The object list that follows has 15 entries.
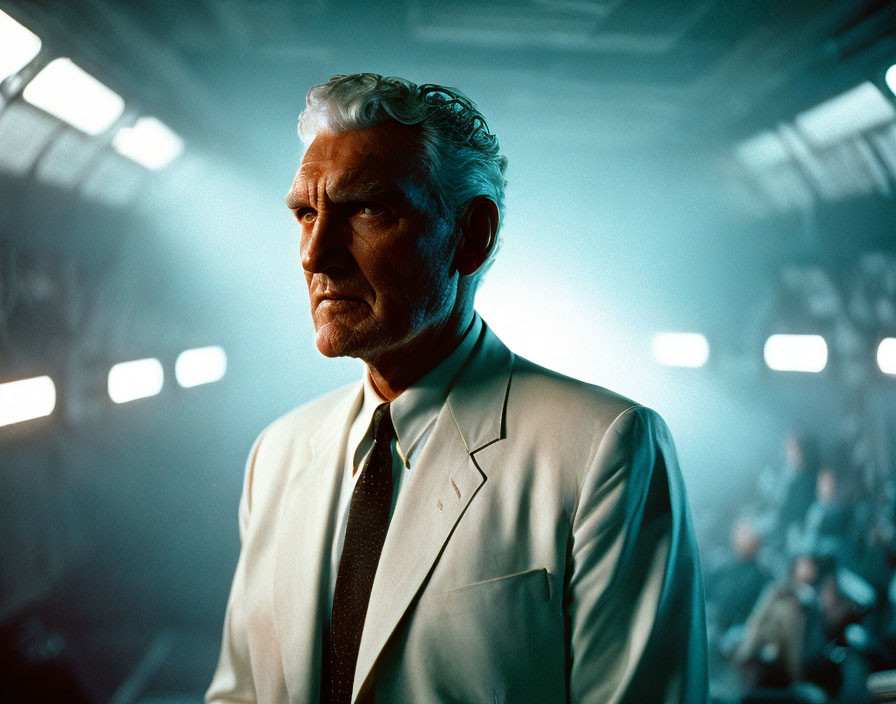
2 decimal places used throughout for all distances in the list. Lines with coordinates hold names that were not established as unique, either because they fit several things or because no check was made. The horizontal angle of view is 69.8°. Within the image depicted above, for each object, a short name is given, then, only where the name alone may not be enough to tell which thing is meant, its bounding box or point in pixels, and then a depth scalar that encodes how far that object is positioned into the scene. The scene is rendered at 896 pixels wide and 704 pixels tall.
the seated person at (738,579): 2.87
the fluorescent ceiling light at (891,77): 2.20
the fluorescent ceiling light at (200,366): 2.13
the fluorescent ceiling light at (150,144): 2.01
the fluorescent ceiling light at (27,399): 1.82
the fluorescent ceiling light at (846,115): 2.29
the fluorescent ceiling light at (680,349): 2.43
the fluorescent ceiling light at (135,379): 2.13
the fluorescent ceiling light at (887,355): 2.74
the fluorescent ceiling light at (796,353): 2.86
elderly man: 0.82
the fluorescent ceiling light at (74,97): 1.72
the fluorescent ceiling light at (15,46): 1.59
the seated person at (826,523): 2.91
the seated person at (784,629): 2.81
